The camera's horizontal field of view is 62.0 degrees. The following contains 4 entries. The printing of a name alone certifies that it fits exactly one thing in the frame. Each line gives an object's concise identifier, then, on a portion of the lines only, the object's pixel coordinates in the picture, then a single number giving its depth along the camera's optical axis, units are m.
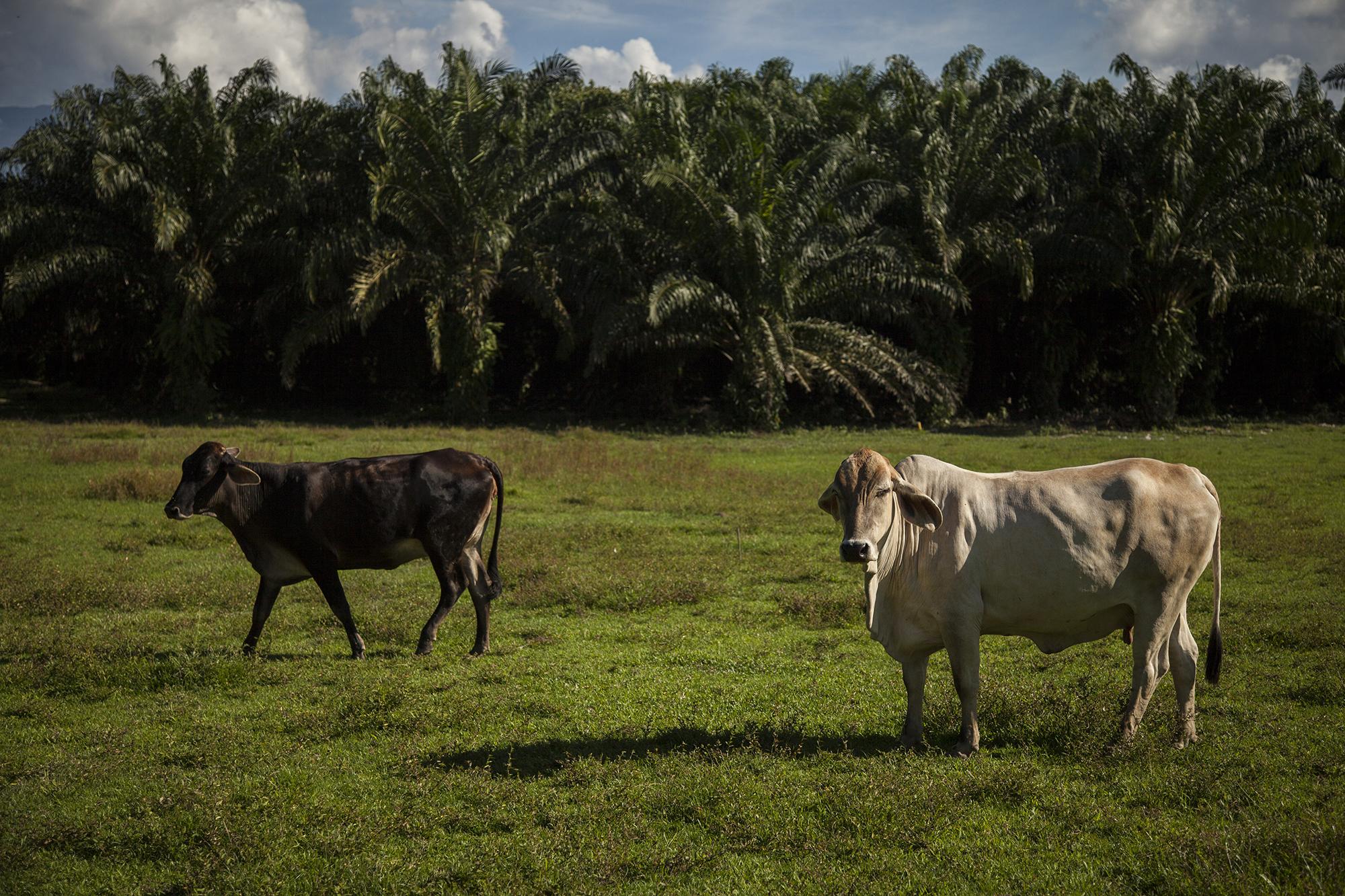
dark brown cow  8.07
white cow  5.80
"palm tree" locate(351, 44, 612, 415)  23.33
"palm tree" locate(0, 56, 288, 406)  24.09
